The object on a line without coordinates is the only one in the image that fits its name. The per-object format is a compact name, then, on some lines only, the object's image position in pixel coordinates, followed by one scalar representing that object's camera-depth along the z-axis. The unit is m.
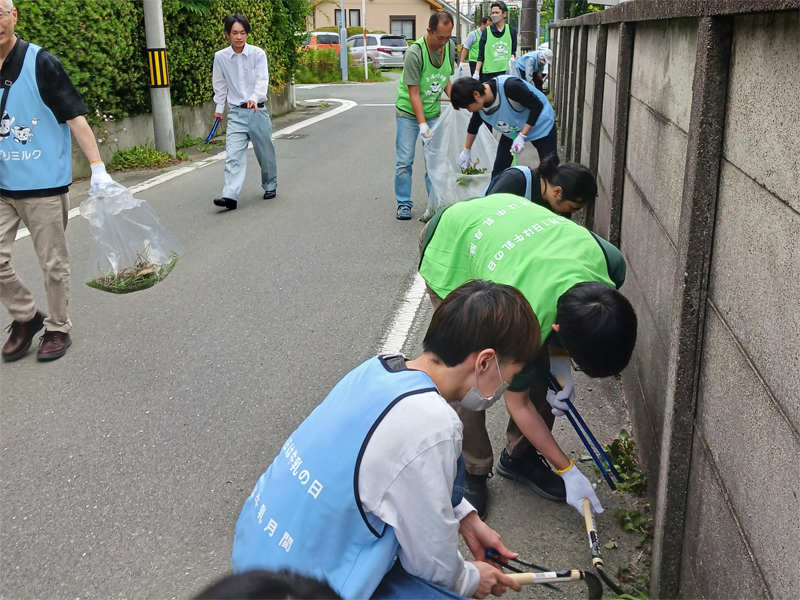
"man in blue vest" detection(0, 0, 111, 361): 4.29
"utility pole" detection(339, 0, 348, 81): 28.97
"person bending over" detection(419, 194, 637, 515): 2.50
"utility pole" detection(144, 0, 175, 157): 10.59
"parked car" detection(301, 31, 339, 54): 37.80
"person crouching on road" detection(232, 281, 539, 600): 1.79
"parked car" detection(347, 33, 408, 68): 37.22
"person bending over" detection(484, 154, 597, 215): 3.61
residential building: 56.69
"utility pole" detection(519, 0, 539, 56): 19.34
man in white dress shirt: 8.27
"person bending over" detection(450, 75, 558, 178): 5.78
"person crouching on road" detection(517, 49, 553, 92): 13.23
